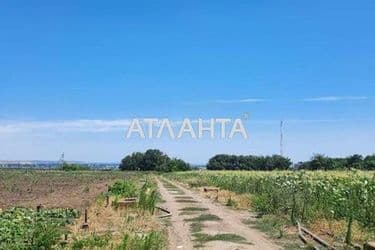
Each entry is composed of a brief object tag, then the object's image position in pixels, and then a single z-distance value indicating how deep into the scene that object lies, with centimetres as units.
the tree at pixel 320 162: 5957
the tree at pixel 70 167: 14458
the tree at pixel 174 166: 13425
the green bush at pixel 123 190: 3123
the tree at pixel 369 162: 5273
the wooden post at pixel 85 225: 1681
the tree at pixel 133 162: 14788
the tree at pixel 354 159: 6643
